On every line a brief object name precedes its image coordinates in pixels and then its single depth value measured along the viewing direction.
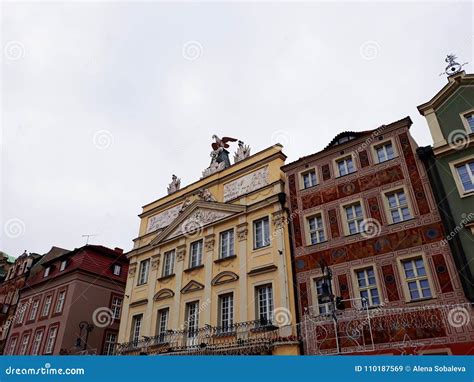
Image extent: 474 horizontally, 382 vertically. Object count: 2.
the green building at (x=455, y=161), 14.69
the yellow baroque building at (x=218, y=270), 18.66
